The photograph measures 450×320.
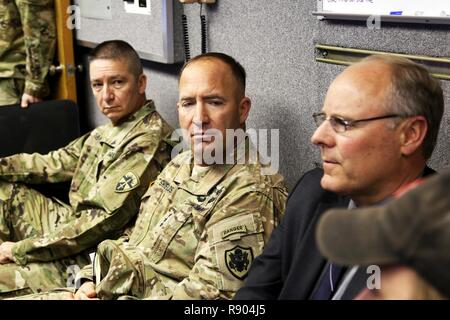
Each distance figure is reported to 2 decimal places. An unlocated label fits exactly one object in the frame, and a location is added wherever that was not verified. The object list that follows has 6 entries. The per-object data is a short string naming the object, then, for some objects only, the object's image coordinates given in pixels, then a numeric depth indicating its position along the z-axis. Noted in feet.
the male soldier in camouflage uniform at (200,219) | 3.53
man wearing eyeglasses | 2.73
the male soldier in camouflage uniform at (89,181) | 4.93
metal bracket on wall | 3.48
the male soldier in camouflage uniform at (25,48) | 7.35
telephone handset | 5.46
